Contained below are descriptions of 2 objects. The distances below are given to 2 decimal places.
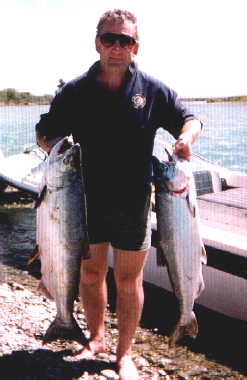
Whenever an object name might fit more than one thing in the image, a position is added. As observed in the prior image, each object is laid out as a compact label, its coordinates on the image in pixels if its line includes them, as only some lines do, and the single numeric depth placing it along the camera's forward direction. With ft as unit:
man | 10.19
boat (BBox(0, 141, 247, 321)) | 14.56
